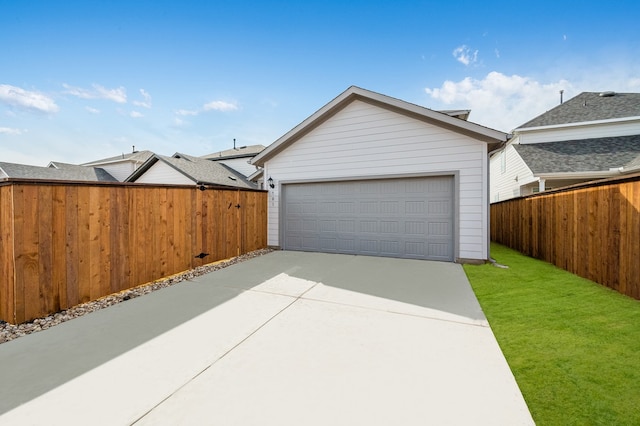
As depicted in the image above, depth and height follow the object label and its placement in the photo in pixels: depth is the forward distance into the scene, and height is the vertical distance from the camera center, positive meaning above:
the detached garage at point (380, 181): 6.45 +0.81
